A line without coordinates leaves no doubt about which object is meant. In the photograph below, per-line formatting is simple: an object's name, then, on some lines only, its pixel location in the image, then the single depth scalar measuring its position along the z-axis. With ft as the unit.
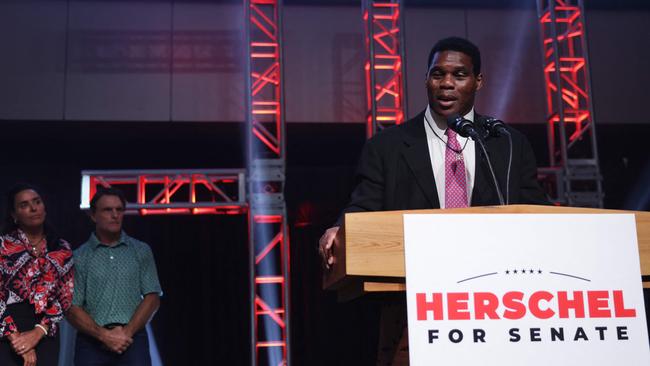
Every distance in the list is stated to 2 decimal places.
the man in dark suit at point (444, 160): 6.06
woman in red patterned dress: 10.07
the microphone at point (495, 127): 6.02
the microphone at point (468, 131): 5.77
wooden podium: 4.61
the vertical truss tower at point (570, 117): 19.86
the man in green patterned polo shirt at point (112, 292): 11.12
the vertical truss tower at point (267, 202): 18.78
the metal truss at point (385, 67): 19.49
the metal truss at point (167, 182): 19.70
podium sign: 4.47
